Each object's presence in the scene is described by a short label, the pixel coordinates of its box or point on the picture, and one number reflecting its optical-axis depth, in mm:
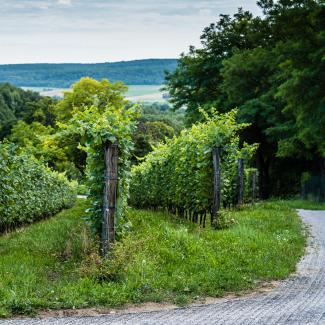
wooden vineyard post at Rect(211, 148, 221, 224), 15984
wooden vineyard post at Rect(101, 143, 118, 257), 10031
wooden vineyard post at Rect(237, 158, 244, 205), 23253
